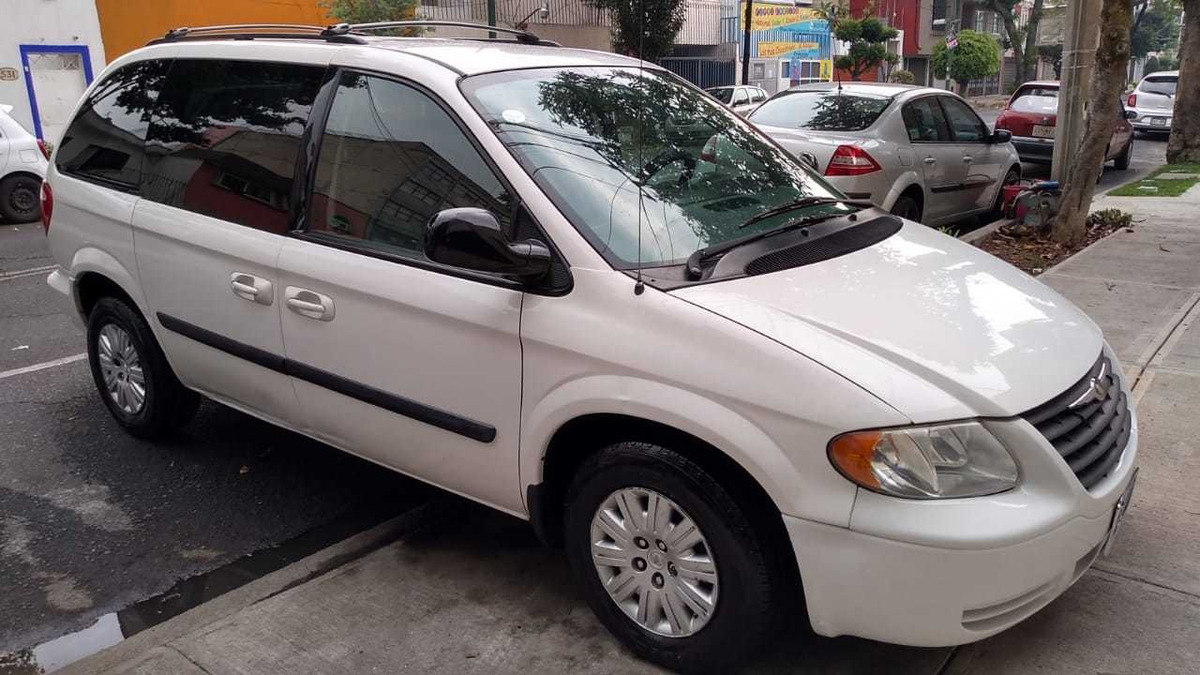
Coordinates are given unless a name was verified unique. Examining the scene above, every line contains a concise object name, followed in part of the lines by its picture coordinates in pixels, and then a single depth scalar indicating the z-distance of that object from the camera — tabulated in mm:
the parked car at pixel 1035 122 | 15320
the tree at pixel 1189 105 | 17500
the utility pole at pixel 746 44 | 20070
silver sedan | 8508
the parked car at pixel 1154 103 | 23625
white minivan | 2543
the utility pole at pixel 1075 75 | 9992
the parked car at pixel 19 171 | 11758
